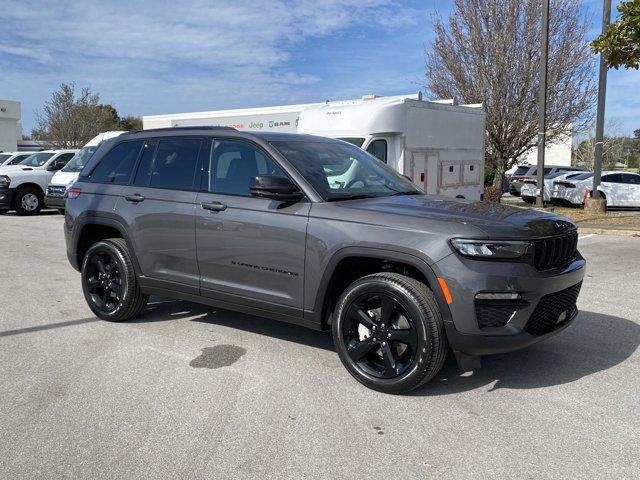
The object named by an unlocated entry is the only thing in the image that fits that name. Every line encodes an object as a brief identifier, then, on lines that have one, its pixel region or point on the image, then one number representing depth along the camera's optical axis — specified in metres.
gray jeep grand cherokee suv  3.92
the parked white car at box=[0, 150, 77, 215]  17.72
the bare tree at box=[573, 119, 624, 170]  41.94
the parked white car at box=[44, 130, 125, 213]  16.22
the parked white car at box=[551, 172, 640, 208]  19.55
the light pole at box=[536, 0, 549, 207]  16.97
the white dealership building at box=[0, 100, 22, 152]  60.18
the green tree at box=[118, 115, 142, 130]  69.49
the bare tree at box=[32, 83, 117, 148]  37.38
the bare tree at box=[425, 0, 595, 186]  22.53
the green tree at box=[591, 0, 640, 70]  11.11
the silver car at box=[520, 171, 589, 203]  20.94
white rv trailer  12.15
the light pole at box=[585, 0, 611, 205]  16.20
